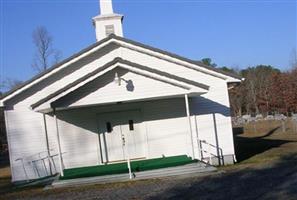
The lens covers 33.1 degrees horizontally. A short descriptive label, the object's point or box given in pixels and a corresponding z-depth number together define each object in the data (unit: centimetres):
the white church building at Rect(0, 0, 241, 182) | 2059
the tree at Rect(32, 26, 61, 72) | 5727
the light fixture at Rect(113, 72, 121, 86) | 1875
